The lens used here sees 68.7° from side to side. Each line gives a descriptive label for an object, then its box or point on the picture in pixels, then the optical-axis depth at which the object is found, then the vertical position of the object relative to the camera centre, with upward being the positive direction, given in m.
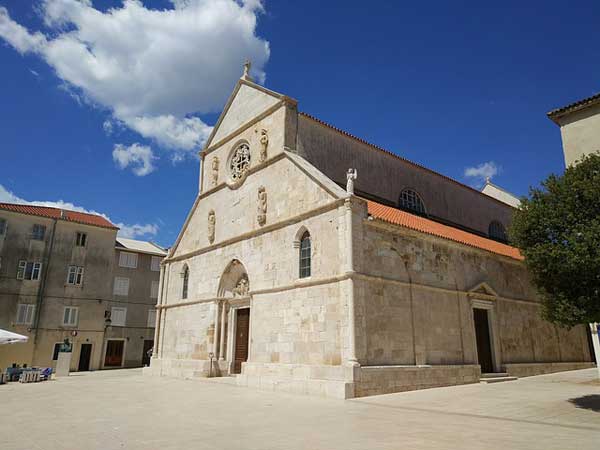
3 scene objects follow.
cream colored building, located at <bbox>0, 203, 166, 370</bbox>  28.83 +3.72
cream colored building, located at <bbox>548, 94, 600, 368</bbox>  17.09 +8.59
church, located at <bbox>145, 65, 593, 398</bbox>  13.82 +2.51
